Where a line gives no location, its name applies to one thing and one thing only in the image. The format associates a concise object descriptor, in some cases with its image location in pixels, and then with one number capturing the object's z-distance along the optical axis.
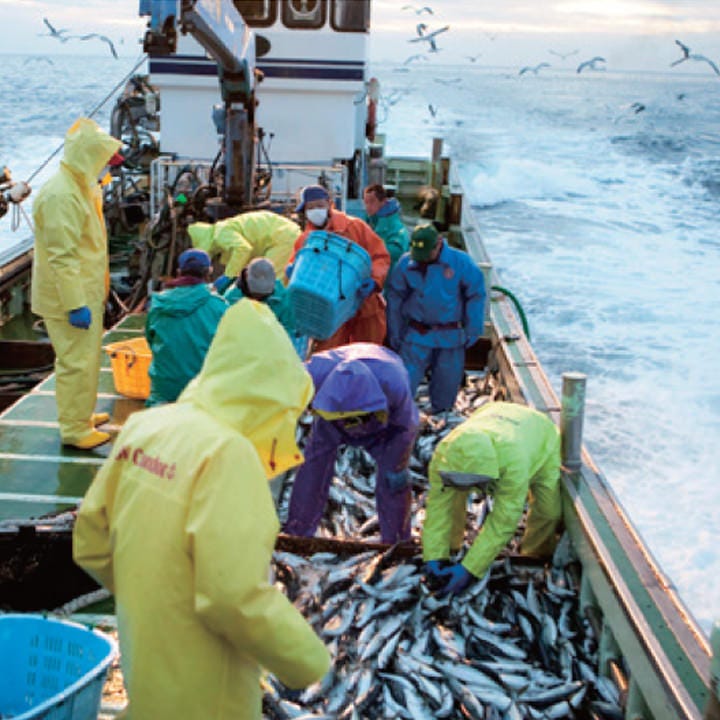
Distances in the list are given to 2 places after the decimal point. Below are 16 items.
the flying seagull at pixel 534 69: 28.58
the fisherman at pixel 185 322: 5.32
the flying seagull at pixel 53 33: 18.80
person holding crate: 7.45
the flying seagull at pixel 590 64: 24.03
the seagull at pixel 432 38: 21.86
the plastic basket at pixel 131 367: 7.21
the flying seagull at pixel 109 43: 20.33
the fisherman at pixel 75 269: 5.82
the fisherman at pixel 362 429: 4.73
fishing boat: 4.38
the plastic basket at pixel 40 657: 3.32
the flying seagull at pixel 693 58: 20.44
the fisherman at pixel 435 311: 7.18
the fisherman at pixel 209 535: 2.34
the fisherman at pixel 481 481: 4.81
